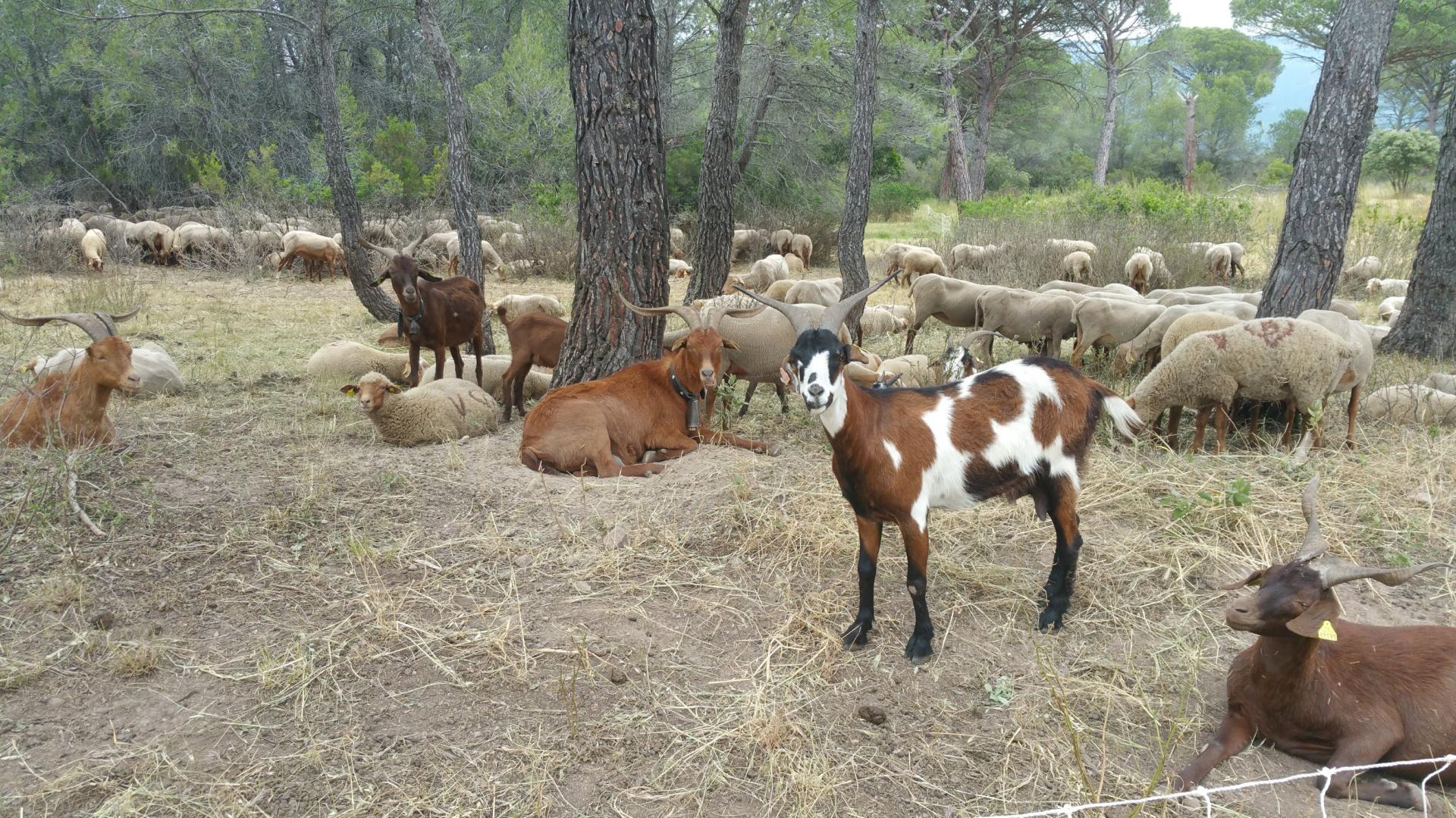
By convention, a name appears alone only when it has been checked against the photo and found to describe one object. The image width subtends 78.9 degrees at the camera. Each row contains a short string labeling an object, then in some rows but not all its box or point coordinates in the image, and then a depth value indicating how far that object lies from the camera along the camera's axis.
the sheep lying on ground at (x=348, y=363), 8.79
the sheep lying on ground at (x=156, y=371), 7.89
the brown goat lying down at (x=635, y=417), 6.08
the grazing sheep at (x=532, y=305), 11.98
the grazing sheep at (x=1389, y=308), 12.14
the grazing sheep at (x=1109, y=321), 9.11
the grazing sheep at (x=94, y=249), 16.22
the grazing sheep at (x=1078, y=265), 14.04
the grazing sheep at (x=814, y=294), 10.98
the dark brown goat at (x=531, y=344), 8.00
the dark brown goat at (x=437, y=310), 7.71
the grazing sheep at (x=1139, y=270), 13.72
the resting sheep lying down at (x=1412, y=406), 7.05
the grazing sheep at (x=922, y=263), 16.22
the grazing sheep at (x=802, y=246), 20.41
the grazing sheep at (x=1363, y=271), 15.54
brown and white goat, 3.68
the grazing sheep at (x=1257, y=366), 5.91
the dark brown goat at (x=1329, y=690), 3.18
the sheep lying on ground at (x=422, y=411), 6.56
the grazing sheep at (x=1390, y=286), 14.55
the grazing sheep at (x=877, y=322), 12.09
